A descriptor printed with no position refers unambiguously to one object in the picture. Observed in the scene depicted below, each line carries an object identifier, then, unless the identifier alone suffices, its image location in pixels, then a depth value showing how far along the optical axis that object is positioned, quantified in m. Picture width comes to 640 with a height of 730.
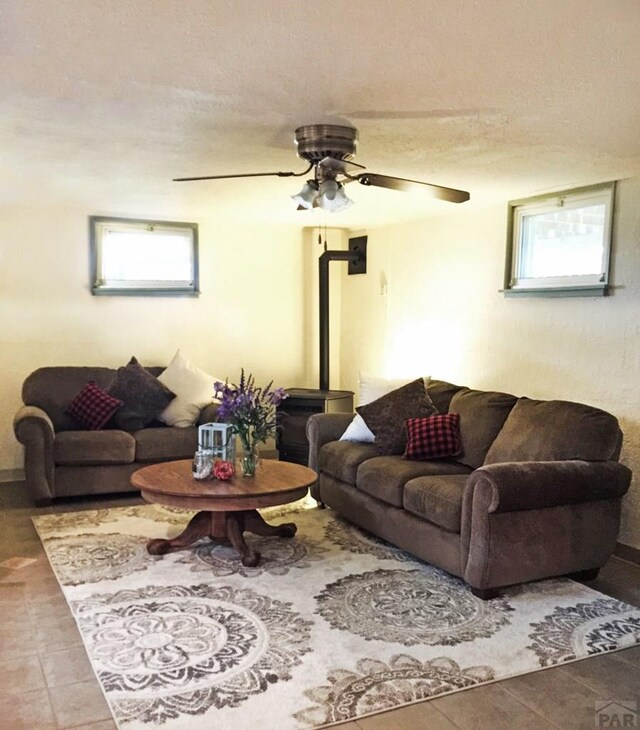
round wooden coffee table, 3.61
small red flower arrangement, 3.90
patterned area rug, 2.47
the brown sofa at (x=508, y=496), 3.32
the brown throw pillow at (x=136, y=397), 5.40
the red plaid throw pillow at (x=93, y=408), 5.27
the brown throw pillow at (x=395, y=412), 4.52
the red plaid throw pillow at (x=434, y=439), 4.32
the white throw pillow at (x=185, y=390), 5.50
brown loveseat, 4.79
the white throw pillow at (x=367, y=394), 4.75
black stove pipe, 6.27
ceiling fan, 3.03
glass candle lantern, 3.96
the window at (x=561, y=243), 4.21
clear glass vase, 4.02
